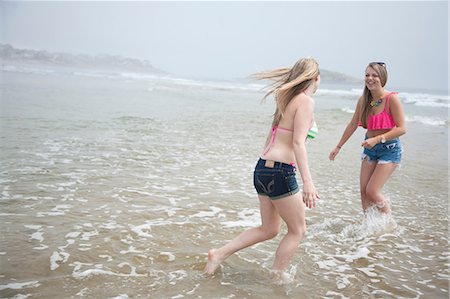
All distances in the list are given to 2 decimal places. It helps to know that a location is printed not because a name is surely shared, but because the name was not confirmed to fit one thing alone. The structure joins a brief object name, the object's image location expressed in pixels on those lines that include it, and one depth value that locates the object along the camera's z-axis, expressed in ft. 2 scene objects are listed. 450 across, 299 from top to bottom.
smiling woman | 15.53
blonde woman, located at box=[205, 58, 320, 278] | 10.53
